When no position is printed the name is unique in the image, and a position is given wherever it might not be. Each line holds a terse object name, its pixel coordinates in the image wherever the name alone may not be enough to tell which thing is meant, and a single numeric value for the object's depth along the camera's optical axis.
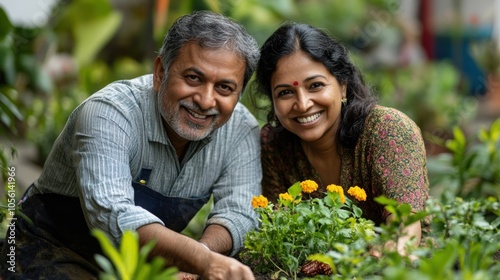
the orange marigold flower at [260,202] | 2.77
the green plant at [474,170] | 4.37
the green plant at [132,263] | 2.06
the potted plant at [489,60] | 9.65
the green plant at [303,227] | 2.76
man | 2.88
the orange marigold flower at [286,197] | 2.76
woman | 3.14
